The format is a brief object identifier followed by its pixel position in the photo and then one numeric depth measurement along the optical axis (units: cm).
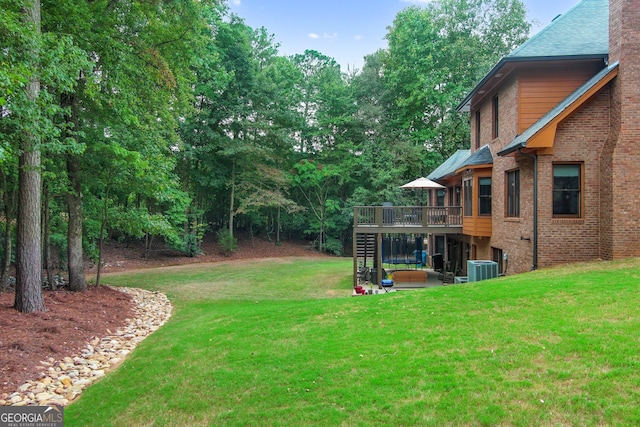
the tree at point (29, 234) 790
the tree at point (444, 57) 2872
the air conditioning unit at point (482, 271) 1126
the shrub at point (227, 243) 2645
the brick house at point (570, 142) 916
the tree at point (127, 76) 1017
